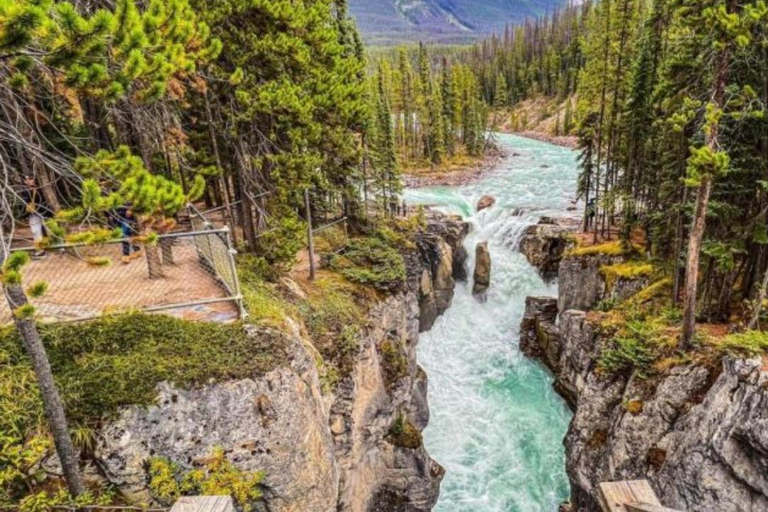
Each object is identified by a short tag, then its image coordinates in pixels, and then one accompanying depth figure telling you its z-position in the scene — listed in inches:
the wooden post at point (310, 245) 493.5
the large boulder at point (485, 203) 1218.0
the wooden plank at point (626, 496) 129.9
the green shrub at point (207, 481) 239.1
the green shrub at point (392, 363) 522.3
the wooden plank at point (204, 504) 147.1
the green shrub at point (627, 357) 452.8
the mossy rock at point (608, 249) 719.7
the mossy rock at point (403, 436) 499.8
